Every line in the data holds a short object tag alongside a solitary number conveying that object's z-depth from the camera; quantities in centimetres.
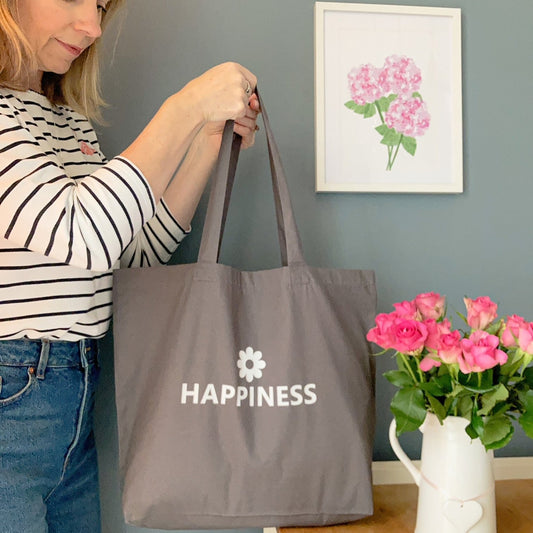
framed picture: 116
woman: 76
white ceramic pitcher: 80
